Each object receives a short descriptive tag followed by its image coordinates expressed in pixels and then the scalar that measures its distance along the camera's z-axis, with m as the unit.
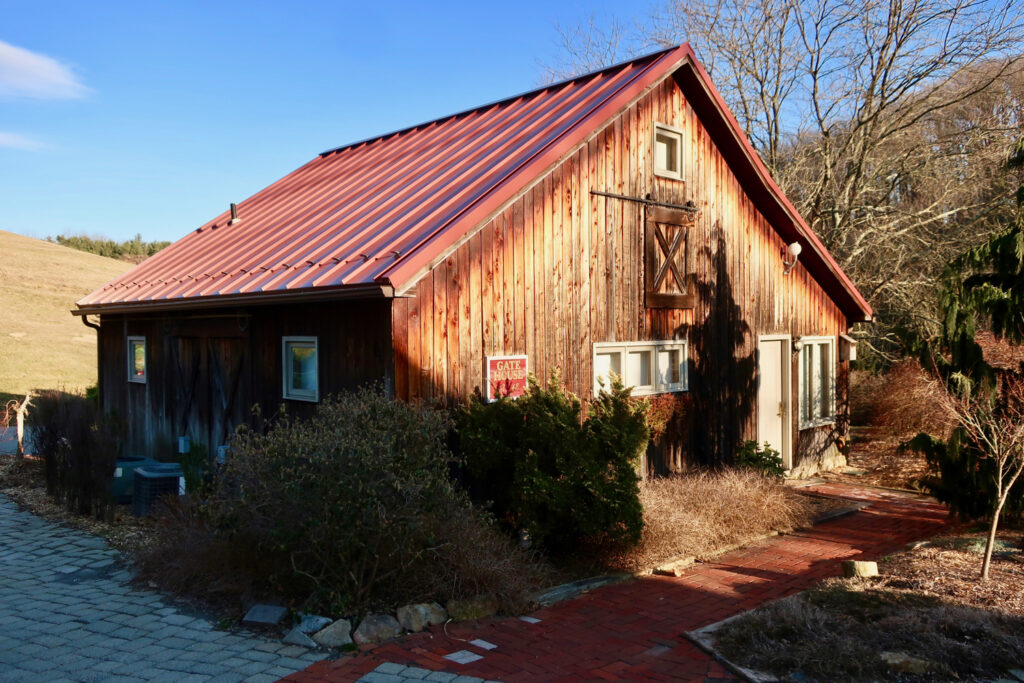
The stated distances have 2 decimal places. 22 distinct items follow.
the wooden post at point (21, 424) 14.74
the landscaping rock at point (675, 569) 8.02
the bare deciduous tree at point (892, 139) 17.41
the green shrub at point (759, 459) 11.95
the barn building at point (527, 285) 8.87
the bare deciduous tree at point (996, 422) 7.56
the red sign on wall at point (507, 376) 9.08
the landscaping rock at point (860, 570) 7.30
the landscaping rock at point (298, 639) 5.93
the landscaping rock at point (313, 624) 6.06
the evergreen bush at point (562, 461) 7.61
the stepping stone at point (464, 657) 5.62
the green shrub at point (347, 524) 6.26
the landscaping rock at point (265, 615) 6.23
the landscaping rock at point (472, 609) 6.46
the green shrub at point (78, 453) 10.27
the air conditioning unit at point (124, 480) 10.57
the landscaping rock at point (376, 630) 6.00
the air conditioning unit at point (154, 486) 10.03
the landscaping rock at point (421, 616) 6.25
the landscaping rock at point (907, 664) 5.19
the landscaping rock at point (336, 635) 5.90
